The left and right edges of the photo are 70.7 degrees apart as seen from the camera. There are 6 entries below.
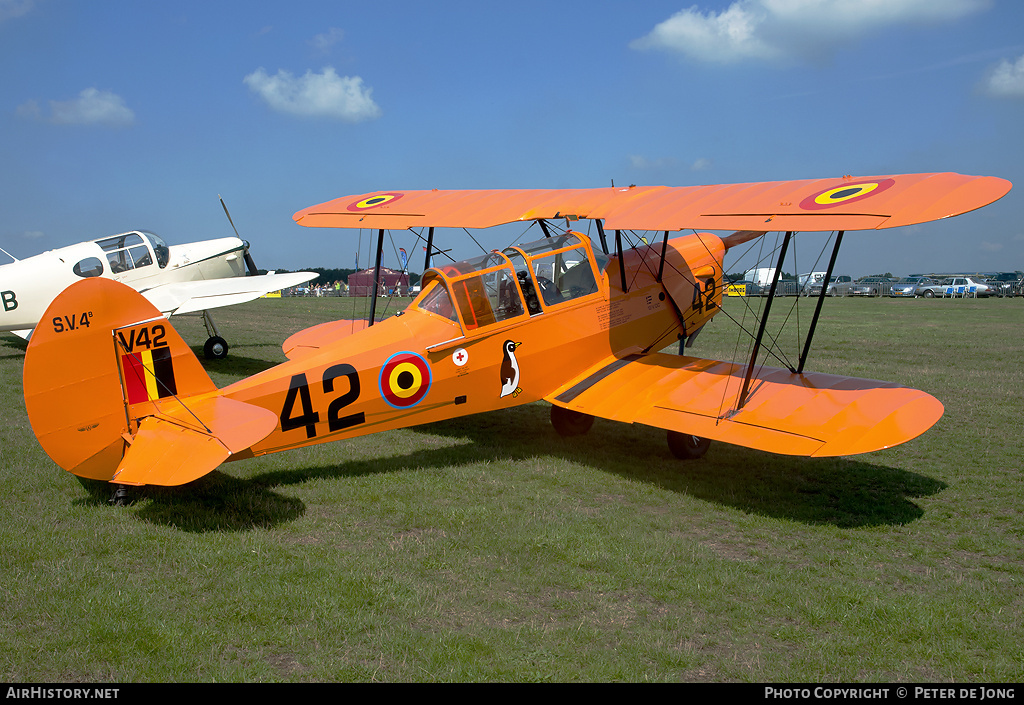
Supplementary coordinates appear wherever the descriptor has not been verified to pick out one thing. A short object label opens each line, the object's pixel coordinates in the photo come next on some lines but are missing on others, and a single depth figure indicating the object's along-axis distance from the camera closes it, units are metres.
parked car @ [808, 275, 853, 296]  49.99
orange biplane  4.88
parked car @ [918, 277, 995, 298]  44.82
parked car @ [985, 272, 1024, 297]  45.88
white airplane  12.04
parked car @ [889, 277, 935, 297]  47.59
